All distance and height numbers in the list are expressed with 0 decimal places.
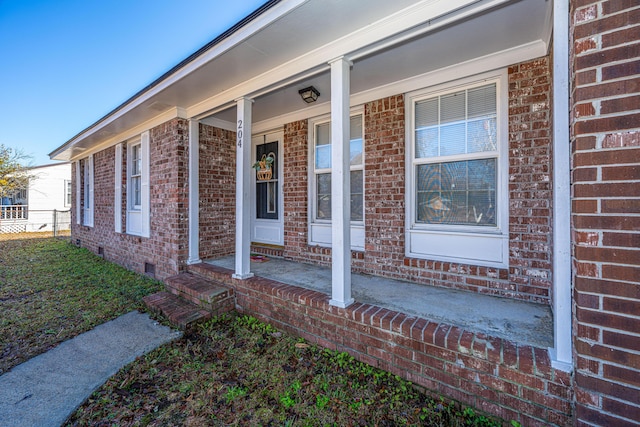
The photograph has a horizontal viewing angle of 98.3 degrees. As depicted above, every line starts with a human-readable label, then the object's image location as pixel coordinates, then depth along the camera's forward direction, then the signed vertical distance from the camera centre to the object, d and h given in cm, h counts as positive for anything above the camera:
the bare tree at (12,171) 1603 +254
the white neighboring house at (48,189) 1744 +161
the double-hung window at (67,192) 1773 +142
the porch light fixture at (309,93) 369 +163
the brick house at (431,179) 140 +36
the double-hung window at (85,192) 789 +67
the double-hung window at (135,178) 596 +77
